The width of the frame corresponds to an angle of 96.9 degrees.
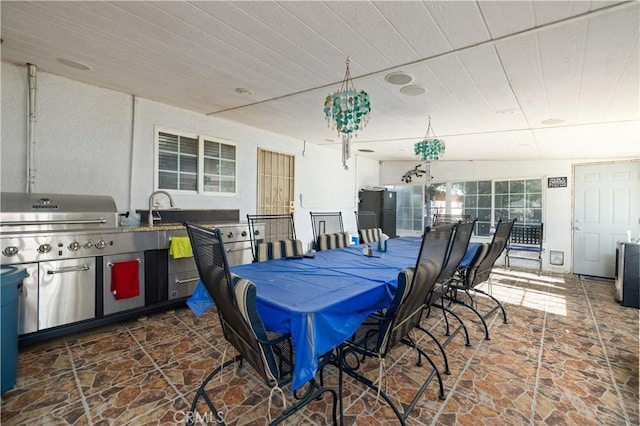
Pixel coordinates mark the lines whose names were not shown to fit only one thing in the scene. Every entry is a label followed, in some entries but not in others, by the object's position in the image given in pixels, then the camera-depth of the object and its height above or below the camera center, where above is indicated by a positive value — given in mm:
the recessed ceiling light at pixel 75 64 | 2605 +1359
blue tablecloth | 1298 -467
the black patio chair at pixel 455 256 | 2225 -362
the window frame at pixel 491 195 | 5879 +410
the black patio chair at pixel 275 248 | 2537 -352
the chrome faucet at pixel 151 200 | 3283 +106
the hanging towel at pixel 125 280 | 2795 -714
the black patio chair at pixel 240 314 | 1294 -499
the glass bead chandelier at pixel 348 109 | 2230 +814
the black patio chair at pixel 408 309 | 1570 -580
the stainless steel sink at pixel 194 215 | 3580 -81
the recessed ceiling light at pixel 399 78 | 2646 +1287
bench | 5570 -560
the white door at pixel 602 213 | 5012 +33
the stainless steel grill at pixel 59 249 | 2344 -366
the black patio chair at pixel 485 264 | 3025 -567
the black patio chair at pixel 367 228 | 3920 -248
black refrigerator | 7023 +141
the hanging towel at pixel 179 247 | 3170 -429
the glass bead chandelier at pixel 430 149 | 3764 +850
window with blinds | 3824 +668
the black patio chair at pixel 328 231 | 3273 -270
